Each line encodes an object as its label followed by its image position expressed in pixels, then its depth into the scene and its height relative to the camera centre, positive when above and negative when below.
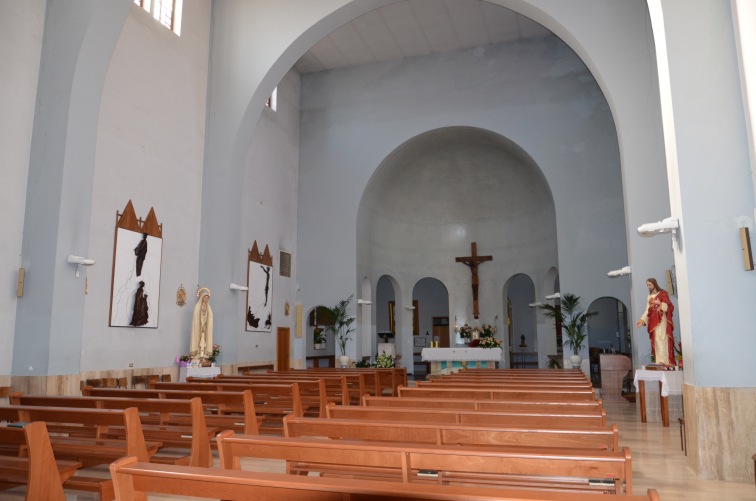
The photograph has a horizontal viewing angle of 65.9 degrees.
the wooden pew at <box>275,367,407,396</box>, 9.61 -0.49
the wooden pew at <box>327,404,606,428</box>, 3.87 -0.46
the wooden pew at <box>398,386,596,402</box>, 5.64 -0.44
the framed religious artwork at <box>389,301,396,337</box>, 21.82 +1.24
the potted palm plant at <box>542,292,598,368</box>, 13.62 +0.63
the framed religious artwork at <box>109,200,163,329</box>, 9.83 +1.40
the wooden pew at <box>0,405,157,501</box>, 3.40 -0.54
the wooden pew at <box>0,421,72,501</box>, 2.88 -0.57
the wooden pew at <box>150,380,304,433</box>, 5.83 -0.42
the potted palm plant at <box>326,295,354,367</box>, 15.91 +0.75
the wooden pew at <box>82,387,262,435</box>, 4.99 -0.44
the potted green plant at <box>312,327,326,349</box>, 17.03 +0.41
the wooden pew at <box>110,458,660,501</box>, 1.66 -0.41
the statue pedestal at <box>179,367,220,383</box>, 10.62 -0.37
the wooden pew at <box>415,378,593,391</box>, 6.57 -0.42
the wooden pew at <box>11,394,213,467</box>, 4.18 -0.50
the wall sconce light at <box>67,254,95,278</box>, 7.96 +1.24
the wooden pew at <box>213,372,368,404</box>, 7.34 -0.39
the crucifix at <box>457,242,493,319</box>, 18.14 +2.65
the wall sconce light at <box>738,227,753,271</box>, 4.84 +0.80
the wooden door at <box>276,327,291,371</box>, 15.40 +0.04
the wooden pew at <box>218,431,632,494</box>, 2.34 -0.45
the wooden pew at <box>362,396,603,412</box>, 4.62 -0.45
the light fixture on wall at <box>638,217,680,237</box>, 5.36 +1.13
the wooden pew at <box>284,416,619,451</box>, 3.13 -0.47
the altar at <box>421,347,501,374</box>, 14.88 -0.21
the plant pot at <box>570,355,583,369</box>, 13.45 -0.28
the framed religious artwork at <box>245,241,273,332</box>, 14.01 +1.46
